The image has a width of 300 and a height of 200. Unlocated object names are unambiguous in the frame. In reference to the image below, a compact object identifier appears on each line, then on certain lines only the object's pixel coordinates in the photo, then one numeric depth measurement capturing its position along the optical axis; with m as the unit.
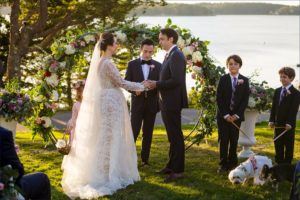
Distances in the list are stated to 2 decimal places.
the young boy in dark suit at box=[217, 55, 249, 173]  7.74
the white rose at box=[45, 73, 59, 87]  9.10
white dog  7.04
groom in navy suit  7.18
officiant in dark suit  8.34
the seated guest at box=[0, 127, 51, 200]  3.70
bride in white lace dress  7.06
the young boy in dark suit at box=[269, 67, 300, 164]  7.70
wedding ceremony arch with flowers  8.97
